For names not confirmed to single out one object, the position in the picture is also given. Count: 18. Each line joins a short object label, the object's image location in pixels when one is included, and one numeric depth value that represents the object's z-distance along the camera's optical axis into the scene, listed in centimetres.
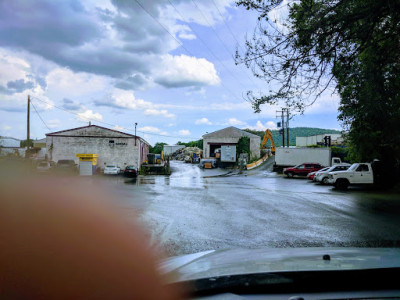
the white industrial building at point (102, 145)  4138
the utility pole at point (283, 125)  5166
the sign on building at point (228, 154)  5025
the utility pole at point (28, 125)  3284
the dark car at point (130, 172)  3258
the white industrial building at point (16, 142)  3593
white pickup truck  2034
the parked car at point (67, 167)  2892
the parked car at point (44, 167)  2621
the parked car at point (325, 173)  2367
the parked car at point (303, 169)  3312
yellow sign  3662
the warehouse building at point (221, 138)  6138
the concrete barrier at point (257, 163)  4718
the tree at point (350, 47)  813
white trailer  3903
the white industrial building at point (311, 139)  7784
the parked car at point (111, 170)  3446
